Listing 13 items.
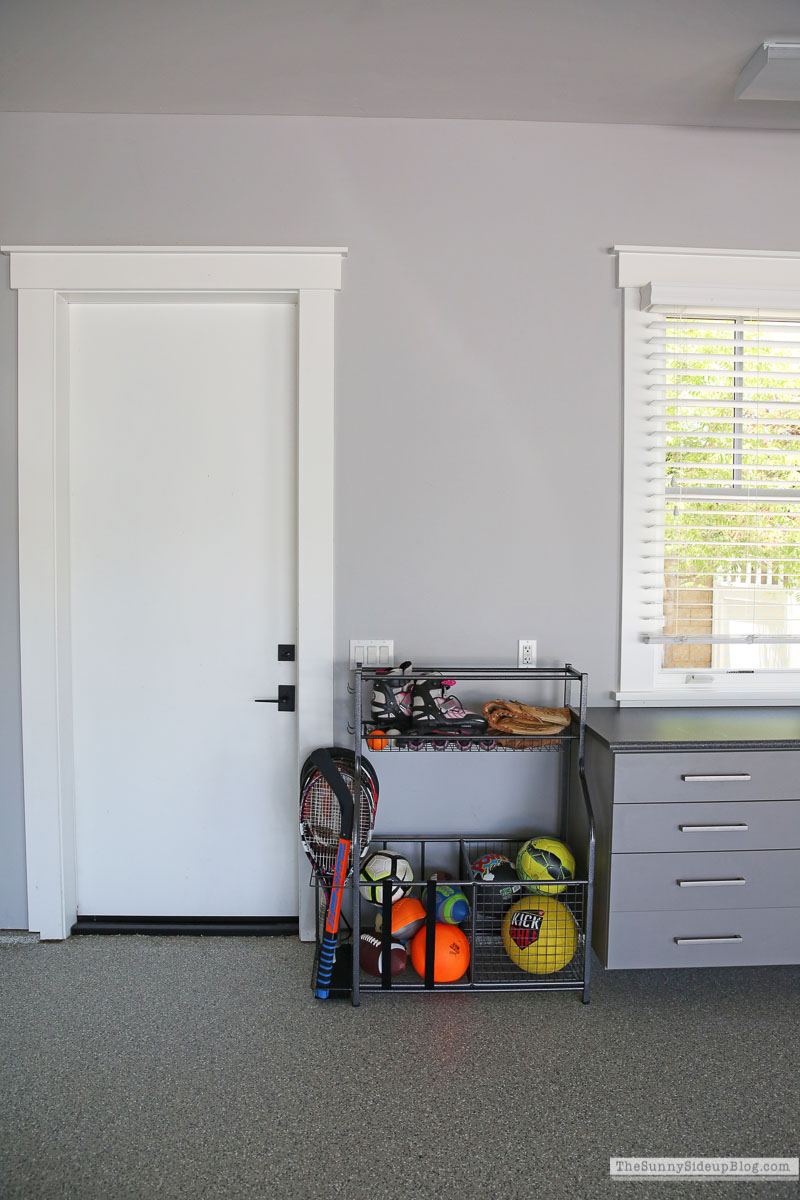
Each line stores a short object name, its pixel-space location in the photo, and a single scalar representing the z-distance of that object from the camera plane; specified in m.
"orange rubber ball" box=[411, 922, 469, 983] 2.06
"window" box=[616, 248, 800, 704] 2.30
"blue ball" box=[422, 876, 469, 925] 2.12
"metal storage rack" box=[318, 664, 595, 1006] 2.02
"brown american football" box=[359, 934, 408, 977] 2.07
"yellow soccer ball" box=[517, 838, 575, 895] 2.10
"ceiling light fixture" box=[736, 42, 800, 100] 1.86
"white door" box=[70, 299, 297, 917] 2.34
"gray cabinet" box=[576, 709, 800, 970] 1.97
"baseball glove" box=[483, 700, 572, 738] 2.08
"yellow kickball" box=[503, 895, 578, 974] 2.06
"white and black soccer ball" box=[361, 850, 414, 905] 2.11
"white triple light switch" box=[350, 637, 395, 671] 2.31
